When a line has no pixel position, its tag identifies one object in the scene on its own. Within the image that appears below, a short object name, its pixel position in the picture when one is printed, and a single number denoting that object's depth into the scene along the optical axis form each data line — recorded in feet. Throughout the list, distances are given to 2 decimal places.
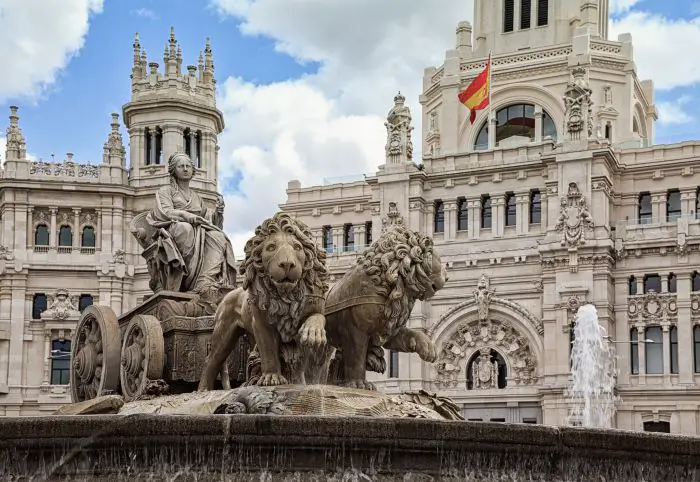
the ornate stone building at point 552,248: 176.45
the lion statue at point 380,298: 39.32
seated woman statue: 48.80
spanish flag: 205.16
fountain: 30.42
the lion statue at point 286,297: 38.32
